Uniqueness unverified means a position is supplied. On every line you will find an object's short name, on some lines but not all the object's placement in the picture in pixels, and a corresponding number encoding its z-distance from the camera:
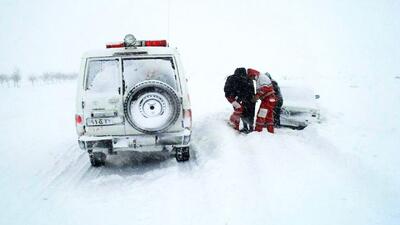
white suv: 5.82
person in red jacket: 8.06
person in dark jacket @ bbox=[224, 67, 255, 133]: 8.29
